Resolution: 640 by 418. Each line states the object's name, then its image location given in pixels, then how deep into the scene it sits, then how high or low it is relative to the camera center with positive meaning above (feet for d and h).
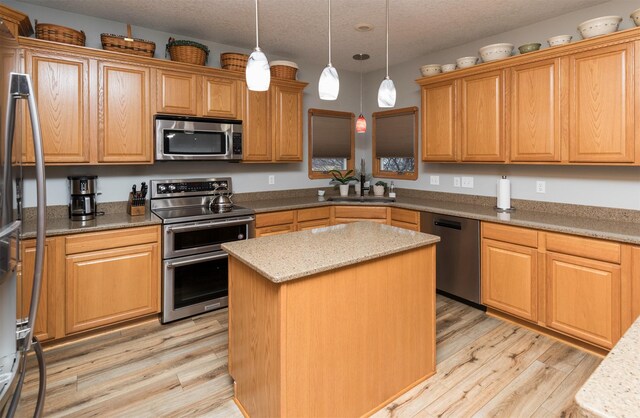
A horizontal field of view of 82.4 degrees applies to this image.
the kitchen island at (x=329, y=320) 5.41 -1.98
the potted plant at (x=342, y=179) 15.52 +0.97
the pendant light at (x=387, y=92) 7.00 +2.10
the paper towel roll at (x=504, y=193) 11.20 +0.23
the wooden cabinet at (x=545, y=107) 8.41 +2.55
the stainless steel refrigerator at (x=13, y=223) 3.65 -0.20
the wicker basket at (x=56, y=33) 8.95 +4.23
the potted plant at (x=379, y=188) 15.19 +0.56
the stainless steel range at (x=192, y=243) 10.09 -1.15
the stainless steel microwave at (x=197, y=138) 10.74 +2.00
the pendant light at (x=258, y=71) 5.64 +2.05
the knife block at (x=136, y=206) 10.53 -0.09
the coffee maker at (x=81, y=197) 9.87 +0.18
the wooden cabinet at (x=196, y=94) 10.68 +3.34
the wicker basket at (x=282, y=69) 13.02 +4.76
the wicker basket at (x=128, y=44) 9.77 +4.33
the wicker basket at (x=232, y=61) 11.72 +4.57
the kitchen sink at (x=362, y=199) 13.80 +0.10
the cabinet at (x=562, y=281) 7.87 -1.96
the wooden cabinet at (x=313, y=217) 13.03 -0.57
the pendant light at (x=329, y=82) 6.26 +2.06
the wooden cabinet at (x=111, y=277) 8.86 -1.88
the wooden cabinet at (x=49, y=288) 8.40 -1.99
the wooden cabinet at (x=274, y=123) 12.50 +2.82
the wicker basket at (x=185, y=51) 10.82 +4.54
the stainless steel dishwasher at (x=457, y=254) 10.70 -1.63
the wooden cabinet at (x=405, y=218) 12.49 -0.60
